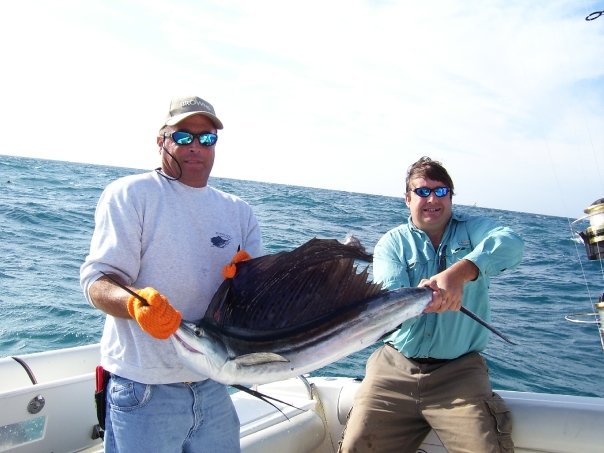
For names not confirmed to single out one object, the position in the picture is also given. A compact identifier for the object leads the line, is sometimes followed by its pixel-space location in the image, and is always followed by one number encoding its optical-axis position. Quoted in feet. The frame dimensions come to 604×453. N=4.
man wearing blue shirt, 8.32
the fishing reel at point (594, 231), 10.25
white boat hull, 7.95
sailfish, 5.62
